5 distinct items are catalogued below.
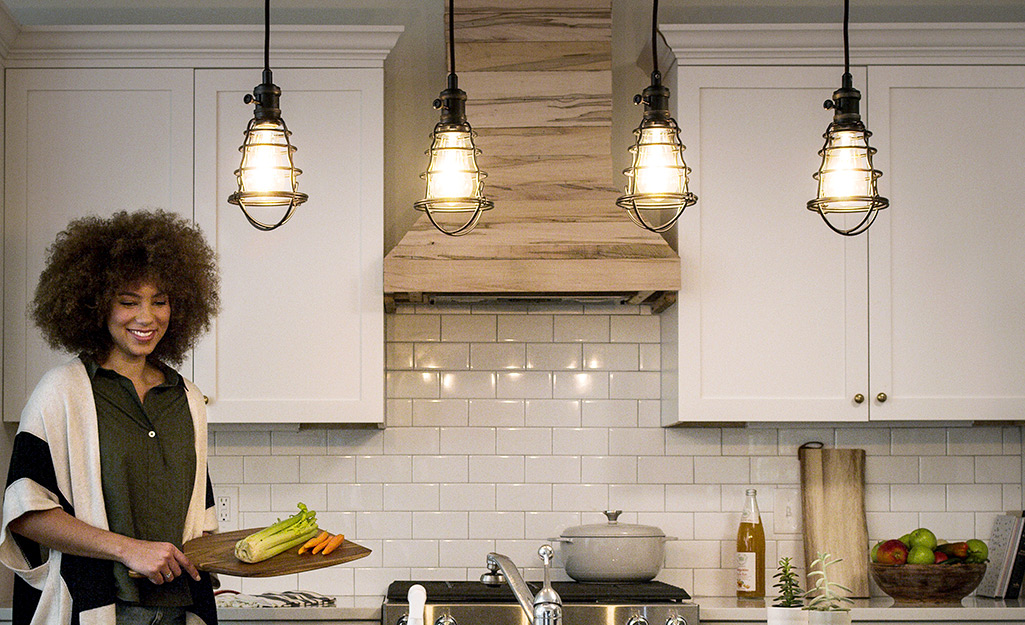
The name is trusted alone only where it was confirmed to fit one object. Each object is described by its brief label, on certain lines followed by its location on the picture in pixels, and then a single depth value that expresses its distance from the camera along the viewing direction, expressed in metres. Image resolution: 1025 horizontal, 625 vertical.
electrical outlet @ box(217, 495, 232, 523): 3.87
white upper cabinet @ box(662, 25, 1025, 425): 3.62
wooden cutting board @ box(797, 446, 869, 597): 3.84
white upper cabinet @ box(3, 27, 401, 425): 3.59
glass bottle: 3.75
